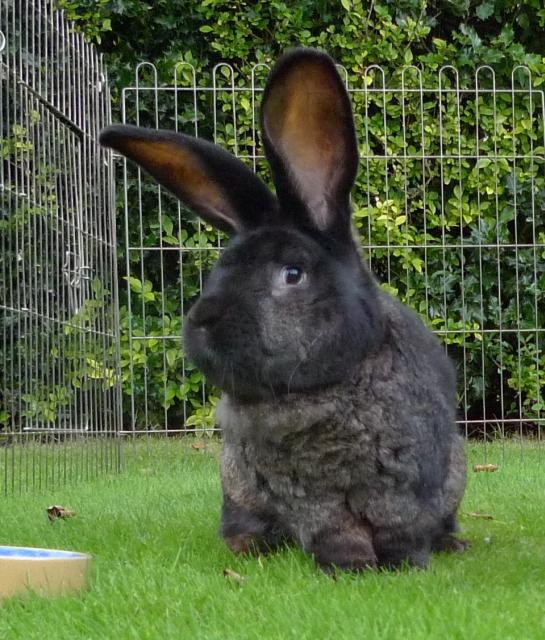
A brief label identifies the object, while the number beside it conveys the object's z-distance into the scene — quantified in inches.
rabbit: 109.7
